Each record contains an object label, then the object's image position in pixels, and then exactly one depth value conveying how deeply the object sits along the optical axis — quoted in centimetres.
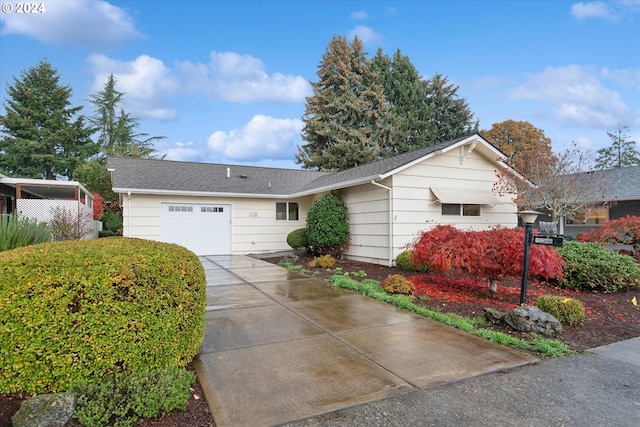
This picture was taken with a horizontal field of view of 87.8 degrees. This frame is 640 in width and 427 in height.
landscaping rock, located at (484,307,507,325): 465
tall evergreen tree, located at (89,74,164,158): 3203
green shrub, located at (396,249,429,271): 902
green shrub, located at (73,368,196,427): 228
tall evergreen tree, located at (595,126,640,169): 3503
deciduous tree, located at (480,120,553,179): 2856
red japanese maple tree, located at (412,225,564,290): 572
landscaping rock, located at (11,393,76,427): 218
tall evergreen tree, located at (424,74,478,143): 2905
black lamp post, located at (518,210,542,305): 516
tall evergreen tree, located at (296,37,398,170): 2636
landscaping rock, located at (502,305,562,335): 427
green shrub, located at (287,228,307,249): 1313
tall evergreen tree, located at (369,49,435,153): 2809
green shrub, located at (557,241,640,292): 675
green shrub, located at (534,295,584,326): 463
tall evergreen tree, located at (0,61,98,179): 2761
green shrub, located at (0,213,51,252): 477
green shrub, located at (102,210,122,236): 1888
